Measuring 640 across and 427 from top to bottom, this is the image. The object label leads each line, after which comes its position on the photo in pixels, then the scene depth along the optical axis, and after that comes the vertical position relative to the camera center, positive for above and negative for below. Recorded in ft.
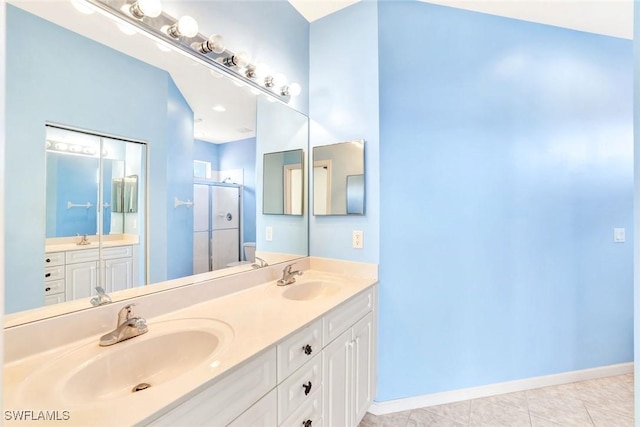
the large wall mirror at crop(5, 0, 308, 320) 2.77 +0.81
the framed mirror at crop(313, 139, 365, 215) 5.76 +0.83
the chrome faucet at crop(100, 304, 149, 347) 2.92 -1.25
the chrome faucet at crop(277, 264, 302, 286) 5.28 -1.19
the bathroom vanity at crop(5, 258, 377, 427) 2.15 -1.39
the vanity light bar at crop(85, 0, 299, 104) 3.31 +2.54
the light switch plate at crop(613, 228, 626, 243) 6.68 -0.45
